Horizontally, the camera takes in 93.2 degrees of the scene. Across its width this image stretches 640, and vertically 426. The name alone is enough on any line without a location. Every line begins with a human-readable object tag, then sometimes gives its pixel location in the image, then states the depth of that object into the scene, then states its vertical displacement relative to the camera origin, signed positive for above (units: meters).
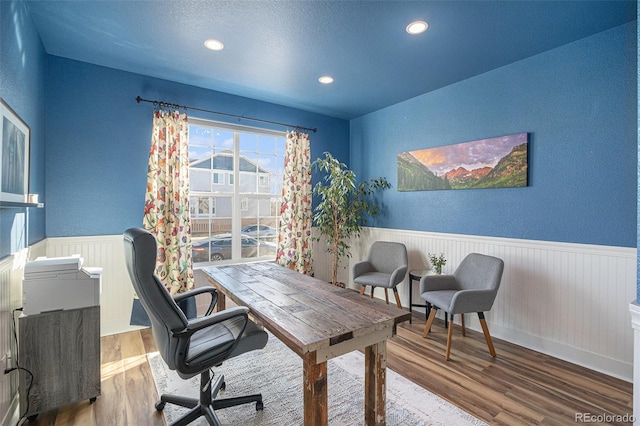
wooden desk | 1.37 -0.54
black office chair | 1.42 -0.68
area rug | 1.81 -1.22
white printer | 1.79 -0.45
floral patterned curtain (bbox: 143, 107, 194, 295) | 3.07 +0.14
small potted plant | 3.28 -0.53
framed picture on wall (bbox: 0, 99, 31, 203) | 1.59 +0.34
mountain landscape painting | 2.81 +0.52
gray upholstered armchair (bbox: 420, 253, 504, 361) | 2.49 -0.68
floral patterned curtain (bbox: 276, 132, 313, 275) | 4.00 +0.04
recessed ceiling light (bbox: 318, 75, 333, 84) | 3.14 +1.41
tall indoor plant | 3.98 +0.12
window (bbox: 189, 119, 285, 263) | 3.57 +0.29
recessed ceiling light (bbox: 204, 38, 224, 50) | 2.45 +1.39
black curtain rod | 3.12 +1.17
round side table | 3.30 -0.69
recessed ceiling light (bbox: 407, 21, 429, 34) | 2.19 +1.38
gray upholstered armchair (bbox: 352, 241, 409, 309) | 3.38 -0.65
